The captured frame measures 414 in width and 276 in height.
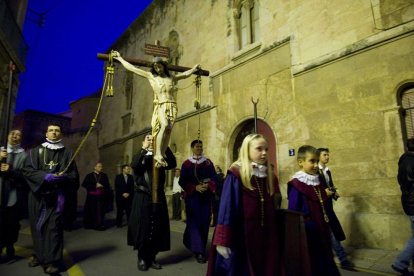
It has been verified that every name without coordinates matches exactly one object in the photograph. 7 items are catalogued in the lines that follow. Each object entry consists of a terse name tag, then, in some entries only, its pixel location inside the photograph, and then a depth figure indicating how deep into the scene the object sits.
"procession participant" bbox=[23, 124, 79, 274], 4.10
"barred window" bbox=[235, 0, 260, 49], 9.49
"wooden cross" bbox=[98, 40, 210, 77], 4.88
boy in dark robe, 2.94
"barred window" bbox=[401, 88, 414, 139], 5.68
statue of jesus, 4.42
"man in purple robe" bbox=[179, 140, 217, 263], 4.77
